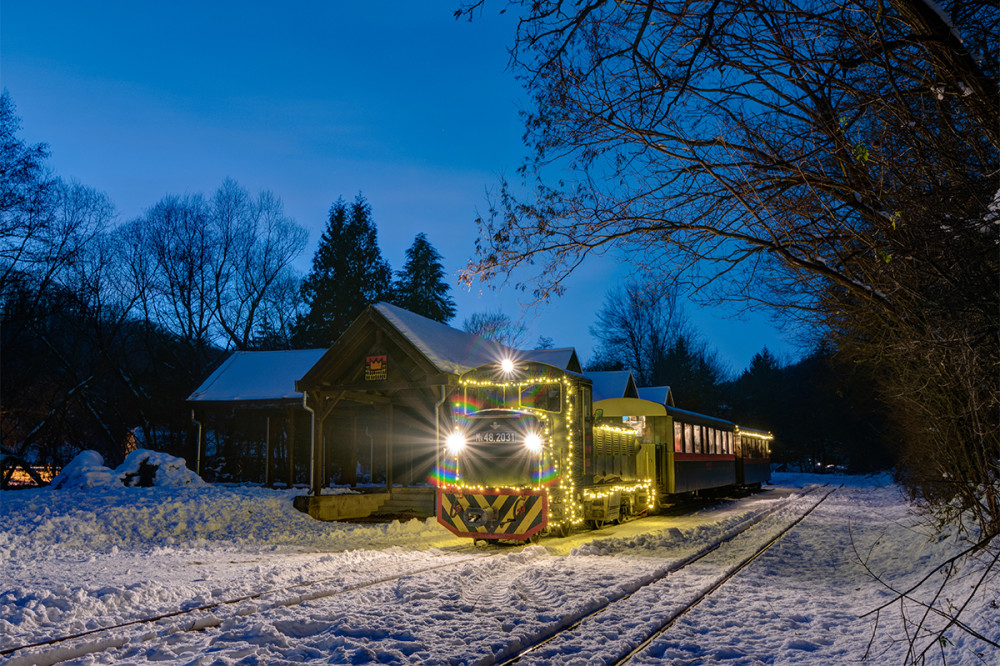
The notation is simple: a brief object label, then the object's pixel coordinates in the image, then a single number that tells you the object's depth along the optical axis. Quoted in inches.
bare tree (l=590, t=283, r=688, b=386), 2348.7
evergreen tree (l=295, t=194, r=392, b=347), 1904.5
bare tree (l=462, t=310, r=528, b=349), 2066.9
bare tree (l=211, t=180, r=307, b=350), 1592.0
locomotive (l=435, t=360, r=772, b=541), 510.3
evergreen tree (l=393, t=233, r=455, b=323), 2110.0
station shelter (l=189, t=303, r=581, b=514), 776.3
